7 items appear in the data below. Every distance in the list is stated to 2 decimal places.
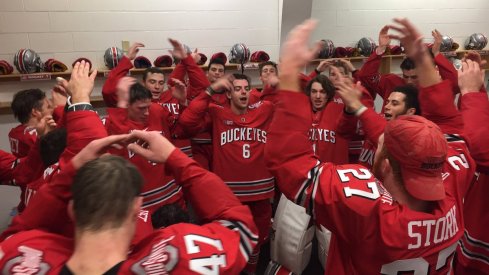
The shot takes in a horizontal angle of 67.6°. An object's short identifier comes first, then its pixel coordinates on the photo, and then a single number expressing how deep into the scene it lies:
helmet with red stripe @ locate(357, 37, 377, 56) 6.30
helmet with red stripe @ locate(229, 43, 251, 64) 5.52
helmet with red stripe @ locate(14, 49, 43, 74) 4.46
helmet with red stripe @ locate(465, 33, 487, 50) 7.00
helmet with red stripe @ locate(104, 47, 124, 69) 4.83
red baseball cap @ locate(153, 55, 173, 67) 5.16
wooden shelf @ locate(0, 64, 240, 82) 4.52
